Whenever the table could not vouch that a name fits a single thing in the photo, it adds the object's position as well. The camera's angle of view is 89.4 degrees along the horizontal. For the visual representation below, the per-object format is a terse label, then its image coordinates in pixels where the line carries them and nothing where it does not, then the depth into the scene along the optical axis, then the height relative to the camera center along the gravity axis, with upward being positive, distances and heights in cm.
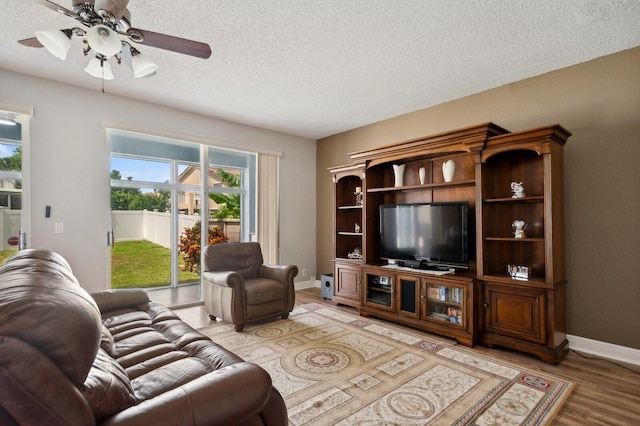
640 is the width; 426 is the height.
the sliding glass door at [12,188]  343 +33
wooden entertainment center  288 -33
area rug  208 -128
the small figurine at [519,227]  317 -13
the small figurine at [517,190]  316 +24
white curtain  532 +16
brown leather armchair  357 -80
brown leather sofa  87 -55
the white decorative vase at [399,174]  419 +53
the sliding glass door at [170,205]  445 +19
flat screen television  350 -22
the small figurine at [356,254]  477 -57
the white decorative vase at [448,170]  372 +52
